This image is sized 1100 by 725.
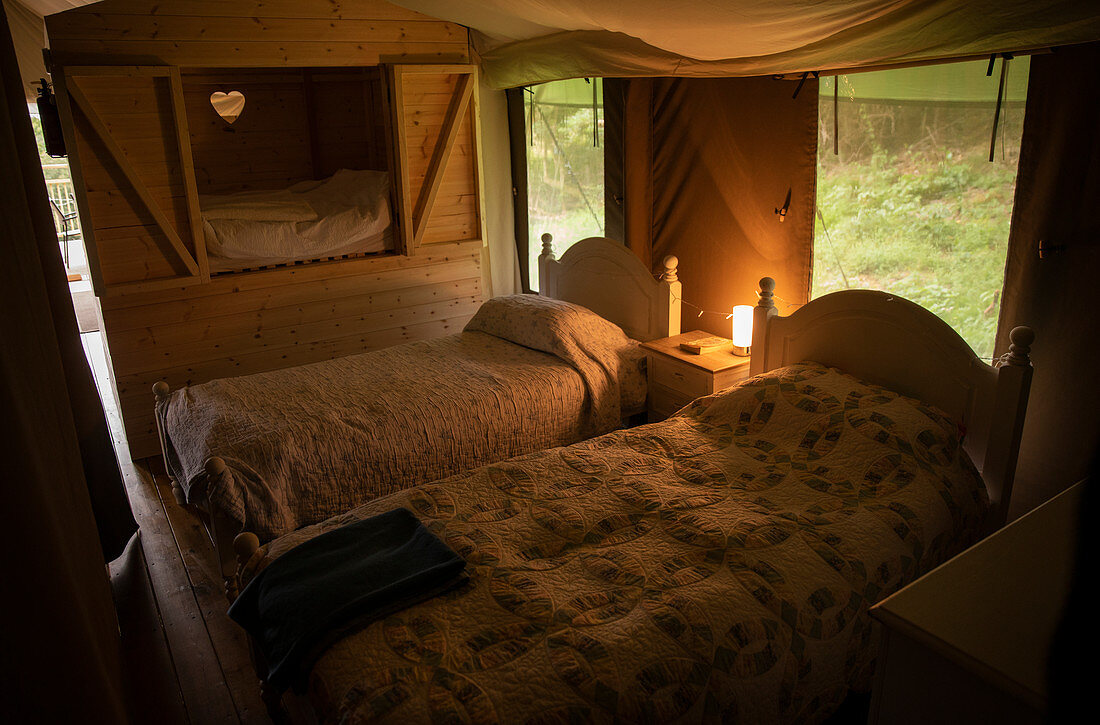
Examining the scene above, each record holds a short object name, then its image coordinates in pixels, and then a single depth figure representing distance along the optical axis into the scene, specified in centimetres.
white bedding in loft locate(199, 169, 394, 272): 384
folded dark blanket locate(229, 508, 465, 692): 166
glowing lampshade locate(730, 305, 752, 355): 326
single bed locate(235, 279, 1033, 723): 155
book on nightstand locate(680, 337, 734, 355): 339
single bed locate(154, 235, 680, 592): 266
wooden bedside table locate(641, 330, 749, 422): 320
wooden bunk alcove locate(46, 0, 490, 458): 344
